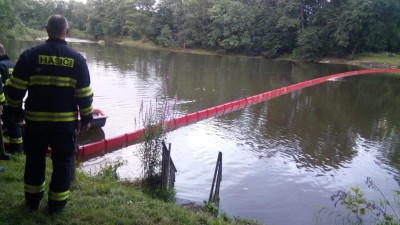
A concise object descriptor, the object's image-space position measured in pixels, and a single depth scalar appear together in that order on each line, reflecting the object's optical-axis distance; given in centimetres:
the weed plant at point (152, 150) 662
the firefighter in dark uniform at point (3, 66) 564
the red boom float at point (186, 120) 933
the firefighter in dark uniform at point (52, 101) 356
